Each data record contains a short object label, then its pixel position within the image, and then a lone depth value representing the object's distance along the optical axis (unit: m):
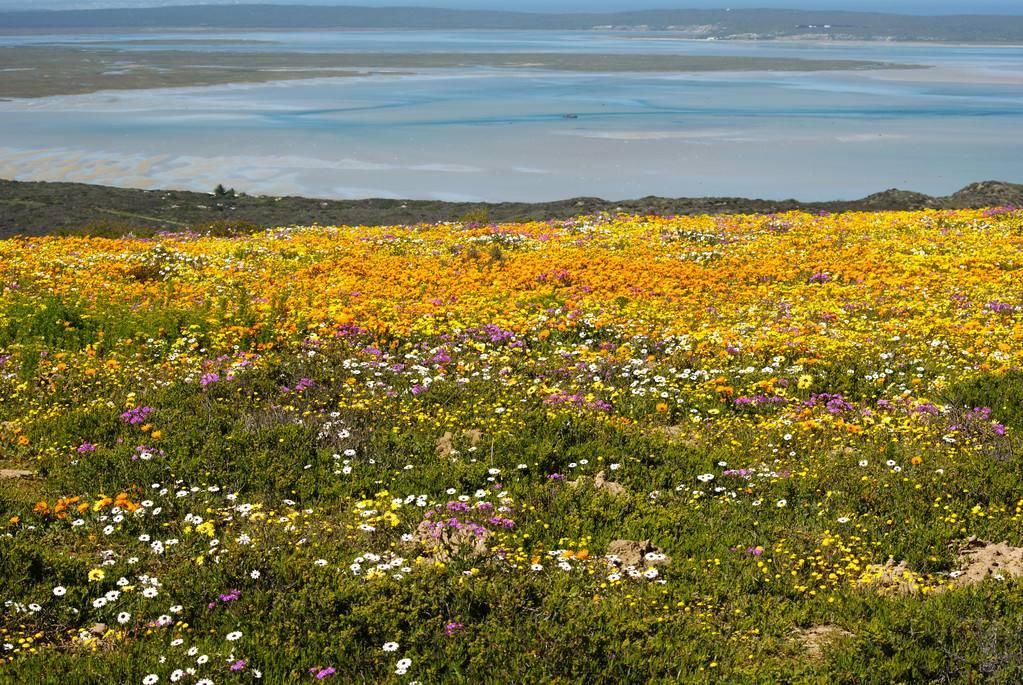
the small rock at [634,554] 8.70
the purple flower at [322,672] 6.94
